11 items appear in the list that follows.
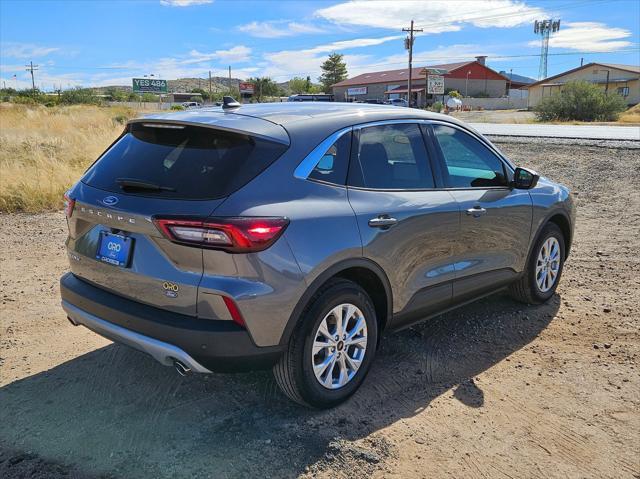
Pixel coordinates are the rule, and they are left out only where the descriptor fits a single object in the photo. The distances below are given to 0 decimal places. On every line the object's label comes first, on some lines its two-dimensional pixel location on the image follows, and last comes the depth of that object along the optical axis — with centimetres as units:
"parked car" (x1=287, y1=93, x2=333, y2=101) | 3205
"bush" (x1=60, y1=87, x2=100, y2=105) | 6266
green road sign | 10992
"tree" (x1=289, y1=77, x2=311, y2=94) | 11767
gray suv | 285
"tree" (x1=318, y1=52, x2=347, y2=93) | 10931
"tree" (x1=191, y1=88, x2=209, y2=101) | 10162
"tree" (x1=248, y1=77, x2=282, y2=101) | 10280
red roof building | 8175
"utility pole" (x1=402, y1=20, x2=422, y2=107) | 5925
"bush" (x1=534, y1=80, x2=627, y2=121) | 3938
